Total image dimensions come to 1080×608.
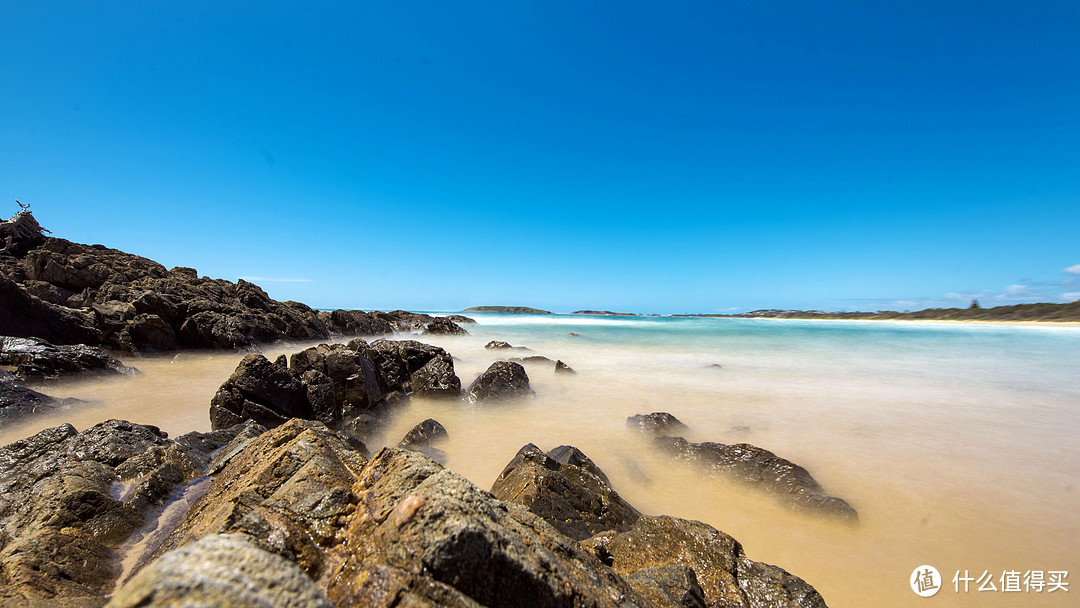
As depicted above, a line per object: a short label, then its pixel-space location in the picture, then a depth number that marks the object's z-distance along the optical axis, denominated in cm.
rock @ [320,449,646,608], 160
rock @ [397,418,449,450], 634
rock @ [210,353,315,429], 648
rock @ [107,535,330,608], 96
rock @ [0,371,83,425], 620
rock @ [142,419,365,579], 188
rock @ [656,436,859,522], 477
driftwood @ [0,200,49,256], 2009
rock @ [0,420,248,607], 231
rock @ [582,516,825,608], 252
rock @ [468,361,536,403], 946
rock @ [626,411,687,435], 747
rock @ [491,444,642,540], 357
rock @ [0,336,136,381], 862
